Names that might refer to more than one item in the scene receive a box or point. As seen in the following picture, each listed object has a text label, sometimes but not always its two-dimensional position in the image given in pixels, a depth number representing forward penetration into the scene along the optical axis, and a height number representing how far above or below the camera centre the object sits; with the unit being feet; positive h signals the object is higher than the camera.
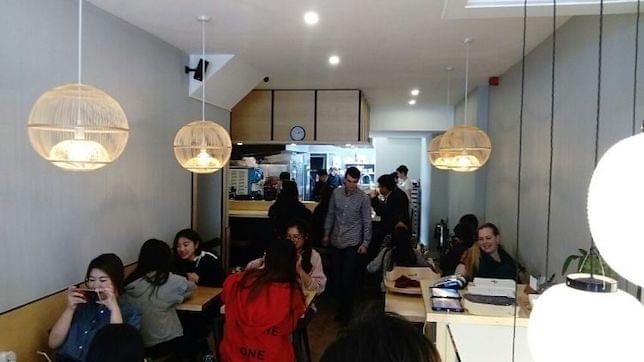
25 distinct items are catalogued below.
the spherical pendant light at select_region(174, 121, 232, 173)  9.73 +0.49
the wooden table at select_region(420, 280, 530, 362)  7.57 -2.33
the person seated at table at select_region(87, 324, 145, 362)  6.23 -2.35
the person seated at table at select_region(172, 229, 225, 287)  10.85 -2.13
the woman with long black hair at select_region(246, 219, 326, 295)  10.85 -1.93
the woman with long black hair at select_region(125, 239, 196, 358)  8.66 -2.35
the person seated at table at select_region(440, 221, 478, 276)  12.84 -1.99
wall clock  18.28 +1.51
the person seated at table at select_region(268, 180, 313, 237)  15.85 -1.23
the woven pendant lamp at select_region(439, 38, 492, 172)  11.34 +0.71
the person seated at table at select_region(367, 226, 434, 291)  12.26 -2.07
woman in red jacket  7.82 -2.28
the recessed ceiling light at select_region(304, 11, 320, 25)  9.46 +3.17
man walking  14.74 -1.83
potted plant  3.29 -1.18
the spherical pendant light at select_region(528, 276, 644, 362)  2.81 -0.90
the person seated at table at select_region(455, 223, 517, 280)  10.82 -1.94
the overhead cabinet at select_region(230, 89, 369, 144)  18.25 +2.16
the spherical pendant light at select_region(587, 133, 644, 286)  2.59 -0.16
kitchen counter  18.76 -1.48
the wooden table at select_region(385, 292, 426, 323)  8.87 -2.57
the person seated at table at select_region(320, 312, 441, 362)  2.75 -1.01
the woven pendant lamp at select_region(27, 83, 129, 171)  6.15 +0.53
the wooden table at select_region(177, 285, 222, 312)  9.17 -2.61
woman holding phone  7.62 -2.37
